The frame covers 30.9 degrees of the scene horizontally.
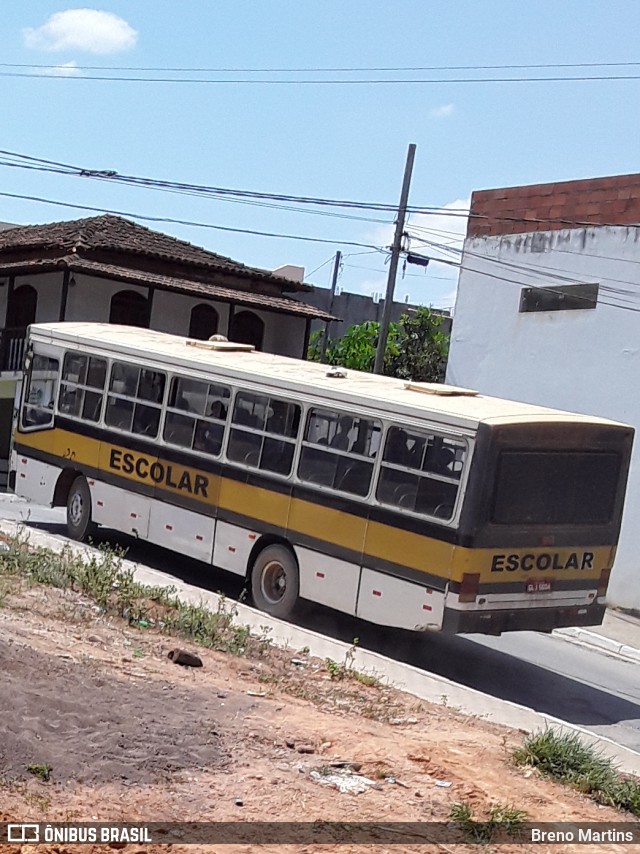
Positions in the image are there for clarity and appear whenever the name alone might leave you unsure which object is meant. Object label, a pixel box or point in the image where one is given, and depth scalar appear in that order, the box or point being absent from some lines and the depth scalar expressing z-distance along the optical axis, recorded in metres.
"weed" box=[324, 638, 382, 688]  9.80
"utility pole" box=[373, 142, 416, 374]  24.02
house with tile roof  28.66
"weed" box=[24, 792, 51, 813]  5.43
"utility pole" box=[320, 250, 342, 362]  49.15
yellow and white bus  11.32
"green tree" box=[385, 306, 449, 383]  38.47
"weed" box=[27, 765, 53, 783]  5.78
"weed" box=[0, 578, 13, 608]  10.15
